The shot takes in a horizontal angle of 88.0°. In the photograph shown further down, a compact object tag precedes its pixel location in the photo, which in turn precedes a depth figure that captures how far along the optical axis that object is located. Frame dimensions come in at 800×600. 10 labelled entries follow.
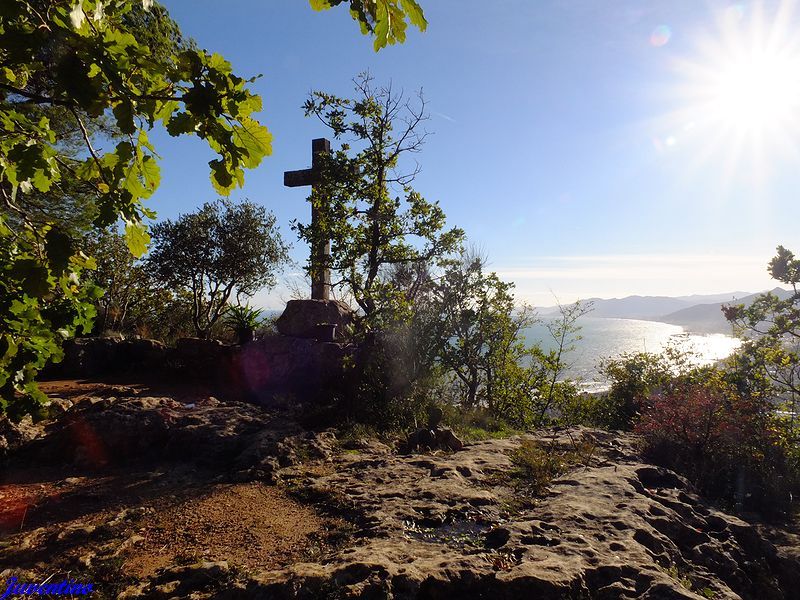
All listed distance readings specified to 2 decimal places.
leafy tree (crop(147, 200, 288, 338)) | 14.73
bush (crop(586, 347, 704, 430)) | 10.45
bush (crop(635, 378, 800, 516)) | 5.19
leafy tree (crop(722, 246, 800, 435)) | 6.74
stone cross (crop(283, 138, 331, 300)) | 9.68
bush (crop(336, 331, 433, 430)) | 7.54
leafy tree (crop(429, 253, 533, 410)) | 10.74
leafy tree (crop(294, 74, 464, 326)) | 9.57
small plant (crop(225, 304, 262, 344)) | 10.64
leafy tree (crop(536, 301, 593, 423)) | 10.80
